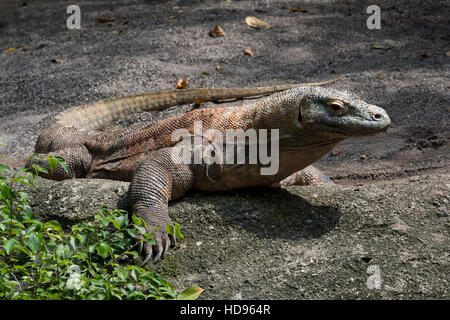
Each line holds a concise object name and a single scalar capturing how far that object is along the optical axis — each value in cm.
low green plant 301
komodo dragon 398
